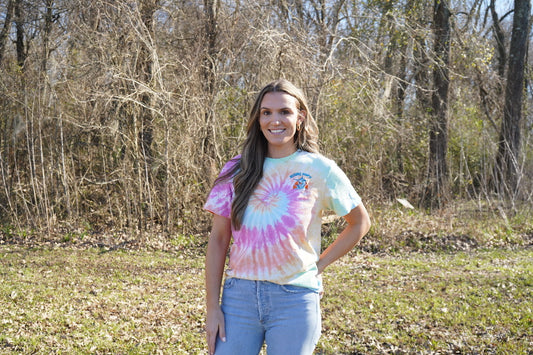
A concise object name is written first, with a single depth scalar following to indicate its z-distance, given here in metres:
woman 1.93
